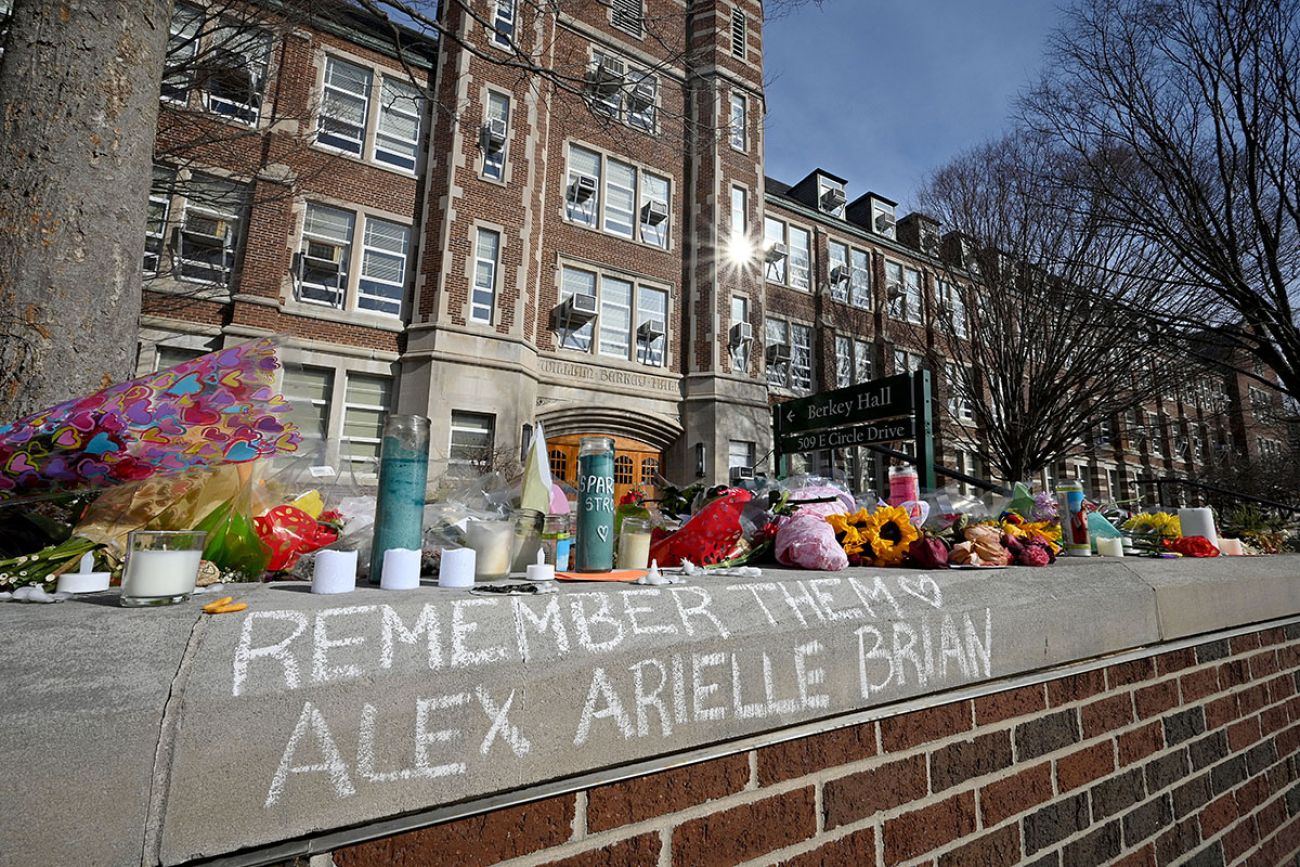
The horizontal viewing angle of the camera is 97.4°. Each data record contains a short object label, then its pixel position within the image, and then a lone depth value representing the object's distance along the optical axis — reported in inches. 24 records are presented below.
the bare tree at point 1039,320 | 338.6
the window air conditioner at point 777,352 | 683.4
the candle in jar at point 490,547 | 49.3
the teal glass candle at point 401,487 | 47.7
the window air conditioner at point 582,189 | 571.5
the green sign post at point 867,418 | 184.7
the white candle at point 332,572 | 39.0
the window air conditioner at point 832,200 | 852.6
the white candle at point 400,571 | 42.4
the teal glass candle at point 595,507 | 57.9
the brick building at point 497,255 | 433.1
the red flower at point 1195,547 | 100.2
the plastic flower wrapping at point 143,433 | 43.7
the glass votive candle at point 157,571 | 33.9
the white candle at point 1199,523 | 109.2
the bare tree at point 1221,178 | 225.5
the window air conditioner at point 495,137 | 502.0
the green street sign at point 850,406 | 186.5
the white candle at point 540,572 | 47.8
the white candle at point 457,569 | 43.8
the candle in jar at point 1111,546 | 92.0
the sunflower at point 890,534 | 69.4
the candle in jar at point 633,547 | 63.2
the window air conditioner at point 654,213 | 613.0
